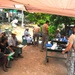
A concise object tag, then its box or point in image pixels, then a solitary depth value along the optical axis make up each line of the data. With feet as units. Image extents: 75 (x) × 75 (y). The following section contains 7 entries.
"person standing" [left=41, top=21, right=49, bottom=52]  16.45
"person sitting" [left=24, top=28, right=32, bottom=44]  19.62
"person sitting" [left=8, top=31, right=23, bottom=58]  13.62
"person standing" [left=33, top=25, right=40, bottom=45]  18.81
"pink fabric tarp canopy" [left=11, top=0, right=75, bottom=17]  7.31
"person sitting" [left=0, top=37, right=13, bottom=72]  11.91
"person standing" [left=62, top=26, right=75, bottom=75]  9.59
